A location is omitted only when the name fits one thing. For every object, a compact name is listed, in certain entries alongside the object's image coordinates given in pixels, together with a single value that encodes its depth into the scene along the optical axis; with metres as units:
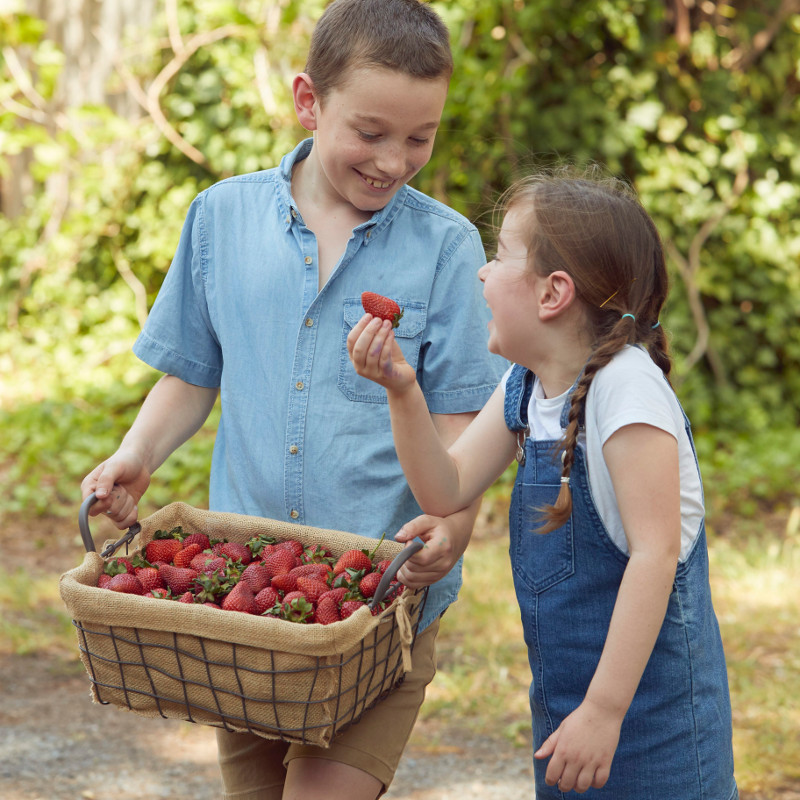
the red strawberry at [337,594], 2.62
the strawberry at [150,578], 2.65
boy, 2.76
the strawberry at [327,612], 2.60
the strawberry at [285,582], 2.66
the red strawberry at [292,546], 2.73
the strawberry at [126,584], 2.62
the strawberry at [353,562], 2.69
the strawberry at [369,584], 2.66
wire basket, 2.53
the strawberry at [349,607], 2.61
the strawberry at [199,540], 2.76
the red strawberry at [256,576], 2.65
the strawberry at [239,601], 2.61
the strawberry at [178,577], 2.66
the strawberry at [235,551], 2.72
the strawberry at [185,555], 2.71
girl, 2.56
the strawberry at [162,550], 2.74
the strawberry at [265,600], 2.62
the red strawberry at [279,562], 2.68
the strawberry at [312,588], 2.64
